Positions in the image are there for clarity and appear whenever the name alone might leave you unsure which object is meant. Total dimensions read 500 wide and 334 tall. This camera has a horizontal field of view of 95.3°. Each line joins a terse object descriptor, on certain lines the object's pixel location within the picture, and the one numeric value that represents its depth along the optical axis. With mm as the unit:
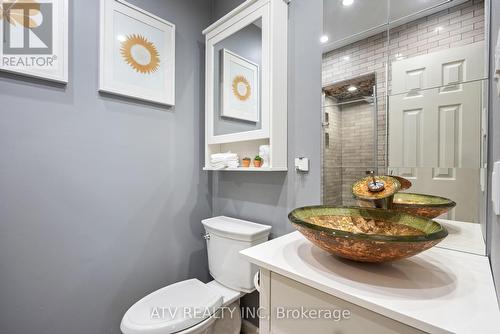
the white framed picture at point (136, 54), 1338
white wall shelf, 1321
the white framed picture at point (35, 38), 1103
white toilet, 1095
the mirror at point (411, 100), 830
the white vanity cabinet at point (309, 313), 534
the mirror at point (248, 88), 1311
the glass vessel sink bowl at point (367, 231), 568
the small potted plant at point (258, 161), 1416
